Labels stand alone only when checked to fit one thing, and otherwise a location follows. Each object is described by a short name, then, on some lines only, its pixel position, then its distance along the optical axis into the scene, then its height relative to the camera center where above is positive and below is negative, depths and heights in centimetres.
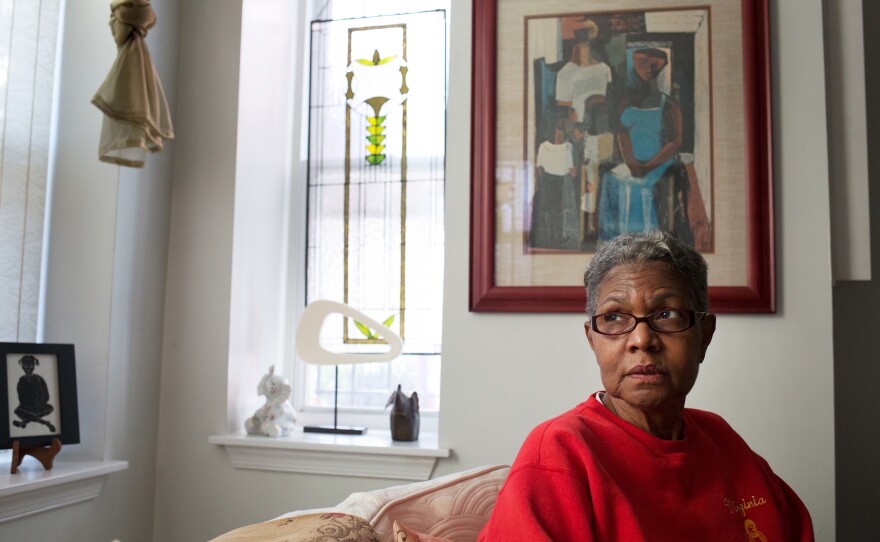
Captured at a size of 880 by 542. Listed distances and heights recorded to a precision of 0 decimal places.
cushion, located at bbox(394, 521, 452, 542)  113 -28
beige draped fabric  212 +68
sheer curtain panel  234 +59
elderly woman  121 -17
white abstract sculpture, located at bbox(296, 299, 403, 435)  265 +2
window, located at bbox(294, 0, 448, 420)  295 +58
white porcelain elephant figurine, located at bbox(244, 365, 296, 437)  262 -24
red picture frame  221 +48
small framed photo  211 -16
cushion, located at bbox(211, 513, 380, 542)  108 -27
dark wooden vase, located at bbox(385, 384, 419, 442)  256 -24
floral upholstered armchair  148 -32
